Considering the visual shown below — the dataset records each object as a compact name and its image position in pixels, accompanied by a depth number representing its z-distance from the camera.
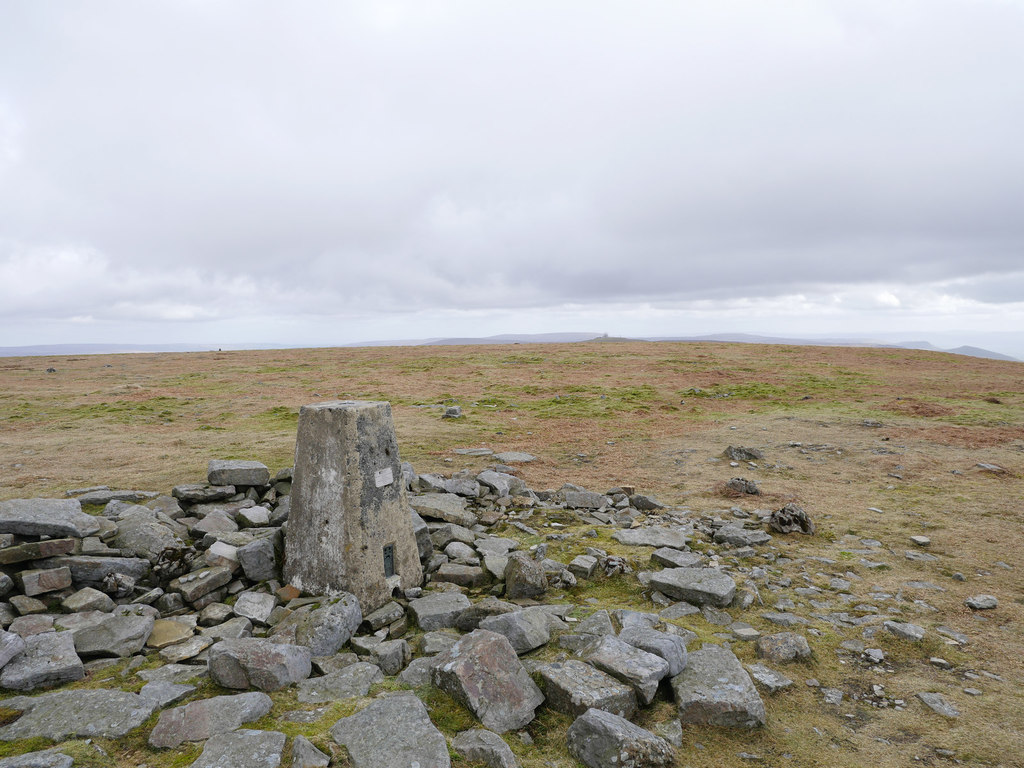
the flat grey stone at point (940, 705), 4.50
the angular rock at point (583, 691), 4.26
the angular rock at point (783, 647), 5.25
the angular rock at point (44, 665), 4.62
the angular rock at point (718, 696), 4.34
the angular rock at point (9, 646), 4.66
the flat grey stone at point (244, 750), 3.64
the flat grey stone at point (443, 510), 8.50
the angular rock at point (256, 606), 5.93
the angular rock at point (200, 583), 6.20
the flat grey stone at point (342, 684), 4.57
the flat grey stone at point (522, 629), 5.18
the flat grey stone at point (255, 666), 4.61
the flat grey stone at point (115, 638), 5.20
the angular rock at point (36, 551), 5.89
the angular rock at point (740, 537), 8.21
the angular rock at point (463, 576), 6.91
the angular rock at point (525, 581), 6.52
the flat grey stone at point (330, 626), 5.25
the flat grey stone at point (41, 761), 3.48
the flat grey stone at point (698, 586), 6.32
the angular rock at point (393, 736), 3.76
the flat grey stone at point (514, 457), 13.74
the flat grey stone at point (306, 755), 3.63
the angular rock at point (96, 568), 6.14
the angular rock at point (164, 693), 4.38
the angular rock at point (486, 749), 3.79
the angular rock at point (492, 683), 4.29
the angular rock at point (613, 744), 3.79
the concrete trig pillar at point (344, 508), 6.16
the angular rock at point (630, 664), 4.44
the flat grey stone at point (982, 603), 6.28
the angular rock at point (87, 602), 5.74
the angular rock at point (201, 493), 8.42
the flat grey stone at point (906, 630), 5.60
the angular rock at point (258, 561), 6.61
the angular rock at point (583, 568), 7.08
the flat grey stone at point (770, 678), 4.81
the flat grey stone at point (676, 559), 7.31
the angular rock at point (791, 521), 8.64
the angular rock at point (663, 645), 4.77
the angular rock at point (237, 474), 8.73
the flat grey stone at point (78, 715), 4.00
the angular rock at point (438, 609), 5.84
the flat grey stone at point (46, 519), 6.17
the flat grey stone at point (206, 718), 3.96
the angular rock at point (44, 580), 5.78
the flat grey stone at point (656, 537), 8.14
